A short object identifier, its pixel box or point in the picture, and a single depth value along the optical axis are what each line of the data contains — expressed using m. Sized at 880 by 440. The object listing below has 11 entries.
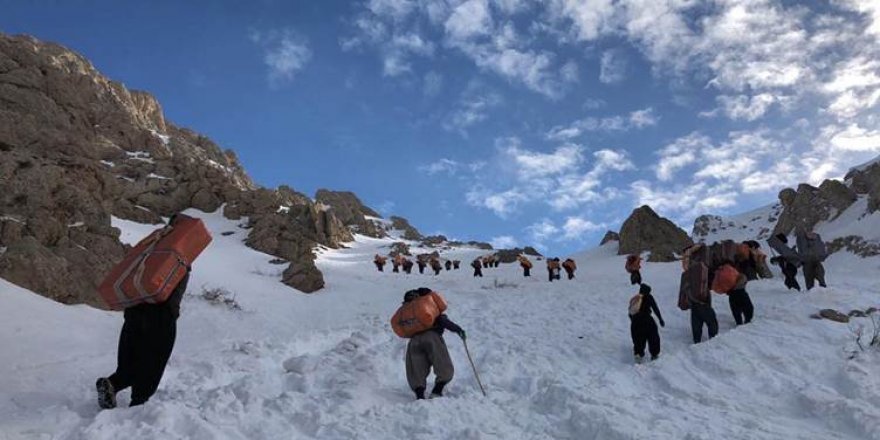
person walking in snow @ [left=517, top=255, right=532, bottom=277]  33.69
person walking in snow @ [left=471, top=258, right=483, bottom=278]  34.34
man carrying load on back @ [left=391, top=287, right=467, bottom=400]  7.66
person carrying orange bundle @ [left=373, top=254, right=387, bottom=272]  39.79
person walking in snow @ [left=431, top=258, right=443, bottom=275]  39.04
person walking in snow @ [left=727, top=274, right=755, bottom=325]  11.08
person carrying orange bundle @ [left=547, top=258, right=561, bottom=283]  29.90
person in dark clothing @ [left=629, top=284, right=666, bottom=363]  9.73
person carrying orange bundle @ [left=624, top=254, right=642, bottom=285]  22.05
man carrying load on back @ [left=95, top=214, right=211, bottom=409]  5.80
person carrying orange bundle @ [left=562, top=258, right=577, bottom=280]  30.12
